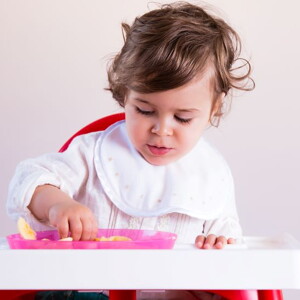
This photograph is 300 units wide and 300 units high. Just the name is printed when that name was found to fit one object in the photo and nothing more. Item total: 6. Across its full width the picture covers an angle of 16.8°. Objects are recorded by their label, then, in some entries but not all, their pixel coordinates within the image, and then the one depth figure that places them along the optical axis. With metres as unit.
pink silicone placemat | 0.91
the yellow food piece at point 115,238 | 0.99
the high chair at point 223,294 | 0.91
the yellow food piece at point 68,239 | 0.96
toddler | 1.18
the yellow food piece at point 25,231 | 0.97
